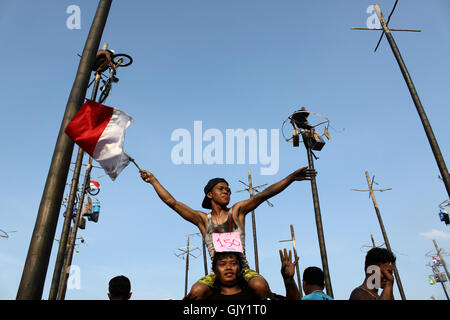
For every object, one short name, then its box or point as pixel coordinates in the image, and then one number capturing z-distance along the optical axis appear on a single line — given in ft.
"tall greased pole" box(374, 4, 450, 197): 26.73
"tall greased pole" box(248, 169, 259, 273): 72.69
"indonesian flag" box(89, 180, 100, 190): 67.62
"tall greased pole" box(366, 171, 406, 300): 78.84
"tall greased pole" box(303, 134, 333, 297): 23.59
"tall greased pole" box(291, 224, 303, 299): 92.31
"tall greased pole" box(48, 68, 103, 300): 32.50
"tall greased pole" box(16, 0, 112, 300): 9.37
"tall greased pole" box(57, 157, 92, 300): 37.55
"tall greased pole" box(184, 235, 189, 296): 125.08
